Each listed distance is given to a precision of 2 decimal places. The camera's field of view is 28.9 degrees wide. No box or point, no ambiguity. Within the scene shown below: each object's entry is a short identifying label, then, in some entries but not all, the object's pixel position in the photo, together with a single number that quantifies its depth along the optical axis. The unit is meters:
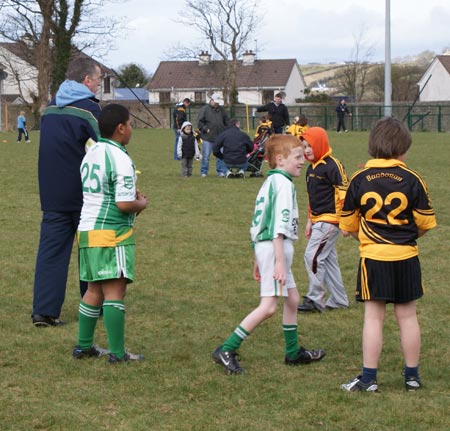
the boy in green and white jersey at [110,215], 5.73
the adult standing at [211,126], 19.39
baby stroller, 19.53
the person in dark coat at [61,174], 6.83
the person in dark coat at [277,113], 24.30
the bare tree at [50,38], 53.94
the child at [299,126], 20.50
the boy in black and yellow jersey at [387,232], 5.08
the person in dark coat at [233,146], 18.45
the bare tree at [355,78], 76.50
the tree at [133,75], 100.94
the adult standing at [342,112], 42.72
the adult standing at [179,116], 23.36
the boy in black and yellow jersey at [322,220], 7.45
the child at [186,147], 18.67
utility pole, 38.38
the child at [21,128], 35.41
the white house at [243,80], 91.56
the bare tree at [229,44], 74.44
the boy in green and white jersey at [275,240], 5.53
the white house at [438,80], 75.62
